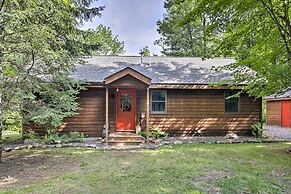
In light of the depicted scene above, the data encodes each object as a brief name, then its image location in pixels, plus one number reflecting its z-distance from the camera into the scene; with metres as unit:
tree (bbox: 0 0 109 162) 4.91
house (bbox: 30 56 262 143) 9.06
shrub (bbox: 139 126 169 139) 8.84
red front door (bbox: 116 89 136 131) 9.24
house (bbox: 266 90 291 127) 13.76
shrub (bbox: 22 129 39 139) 7.82
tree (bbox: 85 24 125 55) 28.93
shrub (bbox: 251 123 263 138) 9.38
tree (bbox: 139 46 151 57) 27.33
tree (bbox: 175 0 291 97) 3.92
